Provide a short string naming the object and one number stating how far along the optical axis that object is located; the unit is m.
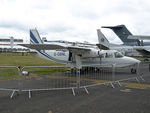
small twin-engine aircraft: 12.36
